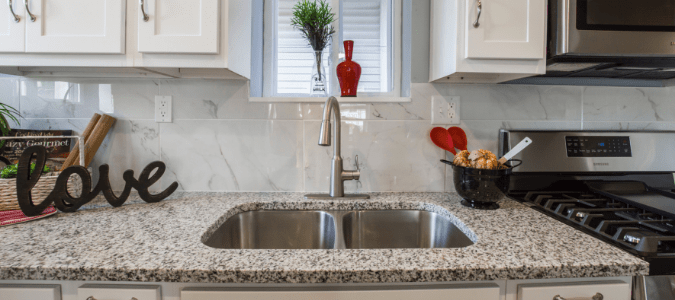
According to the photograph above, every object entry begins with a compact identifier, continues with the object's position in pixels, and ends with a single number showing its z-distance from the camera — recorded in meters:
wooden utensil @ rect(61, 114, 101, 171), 1.21
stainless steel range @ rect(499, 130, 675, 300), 1.29
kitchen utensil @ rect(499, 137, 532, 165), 1.12
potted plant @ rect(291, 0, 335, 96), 1.31
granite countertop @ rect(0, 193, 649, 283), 0.68
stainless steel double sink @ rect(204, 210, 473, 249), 1.20
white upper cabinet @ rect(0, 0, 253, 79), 1.02
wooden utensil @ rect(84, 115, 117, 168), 1.26
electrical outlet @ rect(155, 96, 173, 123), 1.34
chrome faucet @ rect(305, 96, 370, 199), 1.21
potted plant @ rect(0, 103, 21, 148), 1.20
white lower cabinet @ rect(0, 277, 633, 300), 0.70
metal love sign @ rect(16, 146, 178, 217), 0.93
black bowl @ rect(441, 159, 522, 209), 1.06
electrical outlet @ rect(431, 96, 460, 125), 1.36
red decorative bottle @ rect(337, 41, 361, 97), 1.30
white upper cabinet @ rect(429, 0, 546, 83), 1.04
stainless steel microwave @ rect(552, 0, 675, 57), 1.01
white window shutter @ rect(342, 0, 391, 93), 1.49
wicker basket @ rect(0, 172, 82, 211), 1.02
